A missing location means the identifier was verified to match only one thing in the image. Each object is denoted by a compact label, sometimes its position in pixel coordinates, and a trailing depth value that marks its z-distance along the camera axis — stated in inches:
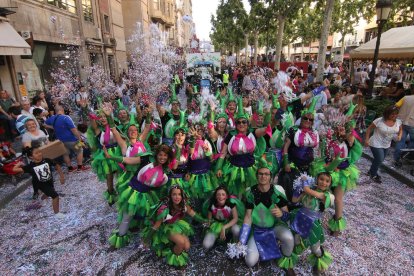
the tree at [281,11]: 696.4
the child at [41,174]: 191.9
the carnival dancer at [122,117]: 207.4
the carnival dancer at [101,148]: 193.3
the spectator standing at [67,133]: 260.2
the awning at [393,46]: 409.1
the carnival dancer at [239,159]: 164.4
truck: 835.4
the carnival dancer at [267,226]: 136.6
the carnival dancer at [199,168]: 161.6
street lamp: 334.3
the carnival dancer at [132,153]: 149.0
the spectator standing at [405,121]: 252.7
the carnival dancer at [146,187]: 142.4
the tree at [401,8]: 845.8
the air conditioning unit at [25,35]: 431.2
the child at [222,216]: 146.7
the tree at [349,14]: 1075.3
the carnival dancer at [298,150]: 163.2
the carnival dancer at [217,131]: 174.7
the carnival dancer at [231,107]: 215.6
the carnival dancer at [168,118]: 218.4
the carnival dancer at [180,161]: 153.9
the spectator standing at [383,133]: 215.3
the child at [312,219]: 130.2
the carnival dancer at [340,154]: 161.9
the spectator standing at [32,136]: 223.8
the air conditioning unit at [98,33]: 792.9
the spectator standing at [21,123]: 245.5
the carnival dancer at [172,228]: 136.3
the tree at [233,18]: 1115.9
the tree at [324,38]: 479.8
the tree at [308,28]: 1525.6
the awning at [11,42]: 349.4
